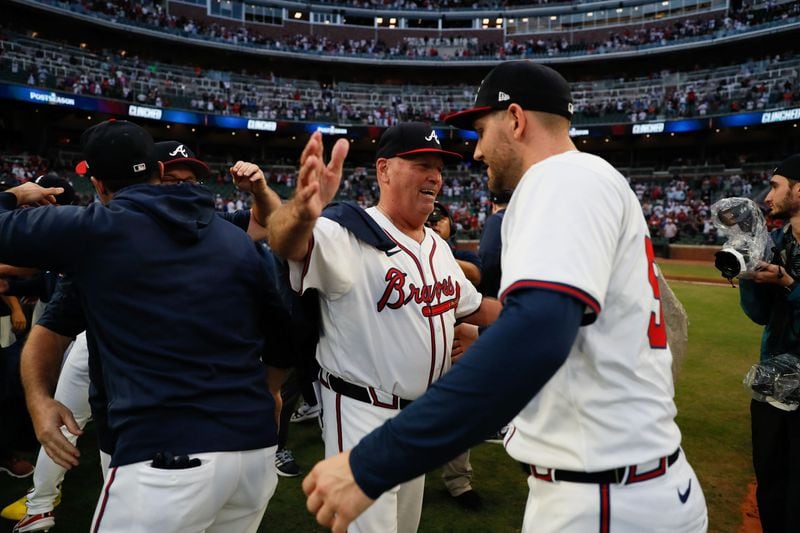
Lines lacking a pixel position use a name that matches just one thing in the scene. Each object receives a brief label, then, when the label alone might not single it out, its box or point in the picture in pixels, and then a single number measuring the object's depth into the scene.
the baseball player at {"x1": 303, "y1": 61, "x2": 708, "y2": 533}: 1.14
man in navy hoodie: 1.75
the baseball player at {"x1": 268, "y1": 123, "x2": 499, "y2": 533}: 2.30
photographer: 3.03
